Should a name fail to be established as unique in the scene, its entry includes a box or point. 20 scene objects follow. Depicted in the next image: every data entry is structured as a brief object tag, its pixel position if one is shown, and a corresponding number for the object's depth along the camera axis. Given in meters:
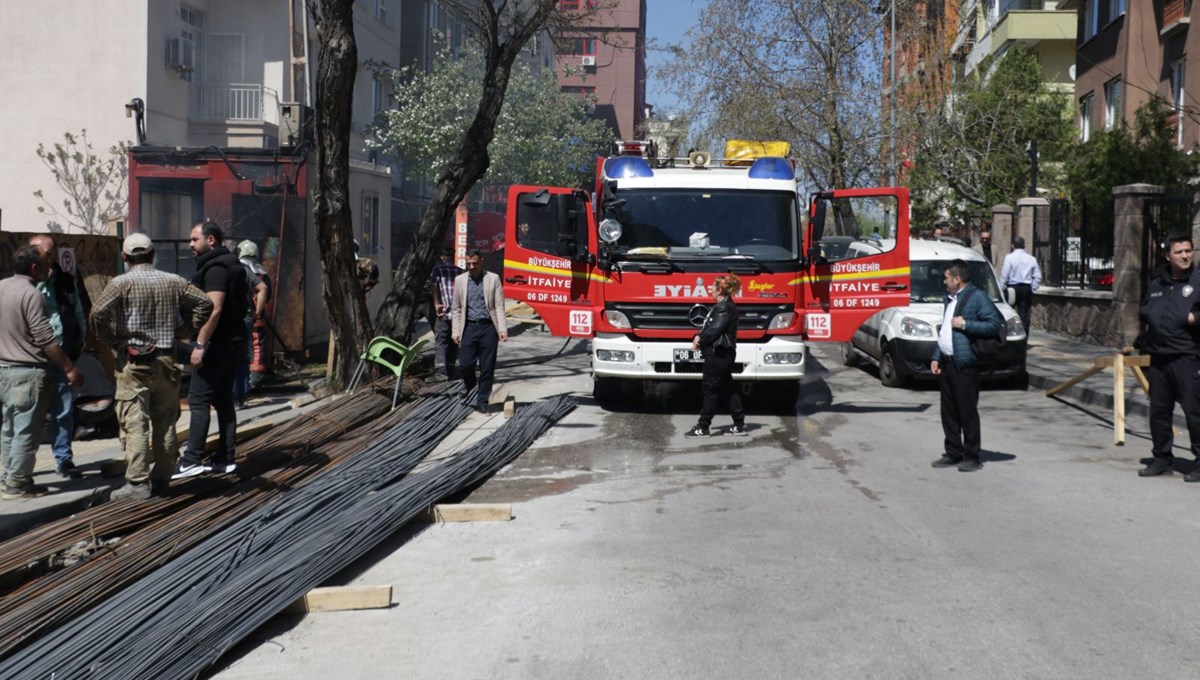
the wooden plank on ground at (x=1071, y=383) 12.24
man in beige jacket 12.79
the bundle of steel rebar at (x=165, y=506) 6.30
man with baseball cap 7.80
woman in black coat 11.51
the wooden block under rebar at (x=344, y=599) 5.82
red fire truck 12.74
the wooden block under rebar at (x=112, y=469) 8.98
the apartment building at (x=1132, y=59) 25.12
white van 15.36
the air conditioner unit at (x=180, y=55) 28.39
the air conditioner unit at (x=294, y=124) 16.59
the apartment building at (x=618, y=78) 90.19
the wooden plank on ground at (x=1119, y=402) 11.21
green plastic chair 12.95
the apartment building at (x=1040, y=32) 36.91
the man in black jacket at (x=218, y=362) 8.84
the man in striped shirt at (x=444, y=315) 15.05
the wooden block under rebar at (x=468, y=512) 7.82
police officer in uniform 9.16
